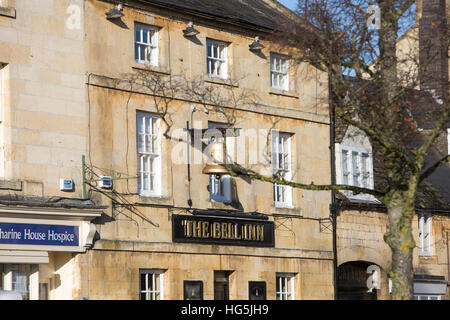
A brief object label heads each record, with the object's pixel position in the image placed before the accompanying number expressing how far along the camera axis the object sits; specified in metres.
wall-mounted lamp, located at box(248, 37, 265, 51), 28.81
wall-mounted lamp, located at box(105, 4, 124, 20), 25.06
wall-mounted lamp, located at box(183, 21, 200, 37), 26.98
